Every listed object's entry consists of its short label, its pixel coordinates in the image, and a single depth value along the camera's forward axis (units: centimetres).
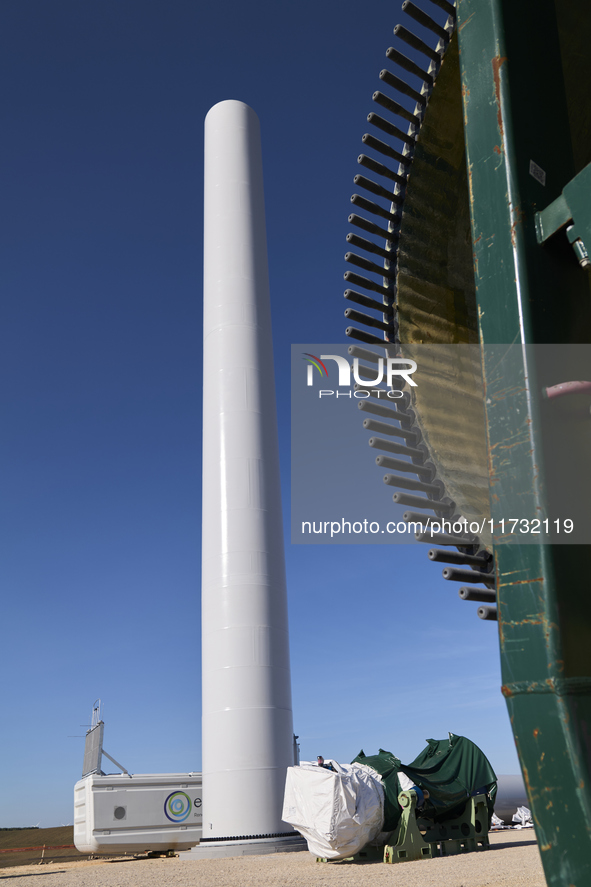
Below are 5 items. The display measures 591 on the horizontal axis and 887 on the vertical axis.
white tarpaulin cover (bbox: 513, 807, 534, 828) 2814
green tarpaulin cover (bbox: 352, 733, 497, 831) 1483
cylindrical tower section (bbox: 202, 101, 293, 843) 1734
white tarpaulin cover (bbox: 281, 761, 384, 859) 1370
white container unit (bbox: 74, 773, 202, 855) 1947
